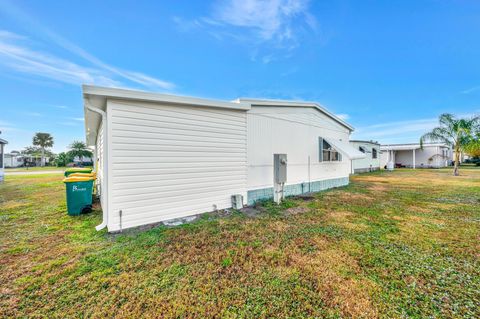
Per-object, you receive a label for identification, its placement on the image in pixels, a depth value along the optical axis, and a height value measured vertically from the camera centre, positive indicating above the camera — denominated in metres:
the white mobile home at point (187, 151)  4.60 +0.31
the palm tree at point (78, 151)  41.95 +2.32
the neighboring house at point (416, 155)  27.89 +0.53
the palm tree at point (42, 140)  51.97 +6.02
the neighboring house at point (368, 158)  21.00 +0.12
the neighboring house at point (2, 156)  14.76 +0.49
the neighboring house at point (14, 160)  40.64 +0.40
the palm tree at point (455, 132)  16.73 +2.48
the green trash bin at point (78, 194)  5.85 -1.05
